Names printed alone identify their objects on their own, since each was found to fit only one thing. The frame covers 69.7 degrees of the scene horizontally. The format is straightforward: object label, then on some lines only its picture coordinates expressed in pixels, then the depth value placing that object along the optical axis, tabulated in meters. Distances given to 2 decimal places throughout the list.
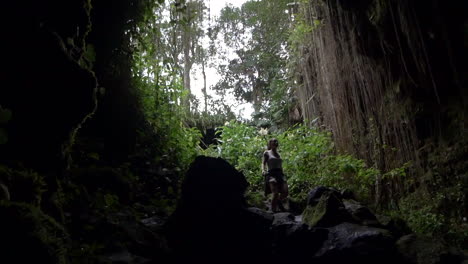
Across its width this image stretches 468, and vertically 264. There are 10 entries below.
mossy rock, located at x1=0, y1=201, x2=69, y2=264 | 1.52
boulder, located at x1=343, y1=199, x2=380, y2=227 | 4.36
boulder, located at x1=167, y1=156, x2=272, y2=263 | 3.57
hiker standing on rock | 5.98
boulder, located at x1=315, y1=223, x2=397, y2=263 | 3.65
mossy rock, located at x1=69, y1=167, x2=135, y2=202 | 3.36
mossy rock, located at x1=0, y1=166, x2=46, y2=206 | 1.75
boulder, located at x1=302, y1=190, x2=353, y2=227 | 4.34
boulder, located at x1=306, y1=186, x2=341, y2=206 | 5.00
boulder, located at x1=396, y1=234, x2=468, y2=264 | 3.43
